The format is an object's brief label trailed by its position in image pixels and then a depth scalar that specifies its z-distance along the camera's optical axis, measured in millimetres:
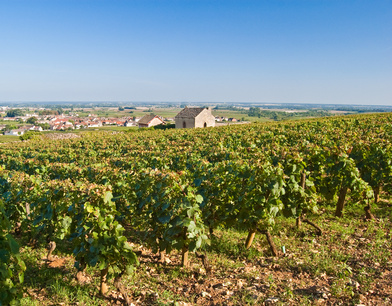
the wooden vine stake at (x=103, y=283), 4246
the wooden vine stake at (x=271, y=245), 5406
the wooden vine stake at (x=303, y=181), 6223
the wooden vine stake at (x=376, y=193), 7877
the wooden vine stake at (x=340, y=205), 7086
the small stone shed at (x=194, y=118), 52562
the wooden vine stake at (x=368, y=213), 6789
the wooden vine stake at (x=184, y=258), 5109
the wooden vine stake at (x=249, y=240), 5675
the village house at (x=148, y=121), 67581
